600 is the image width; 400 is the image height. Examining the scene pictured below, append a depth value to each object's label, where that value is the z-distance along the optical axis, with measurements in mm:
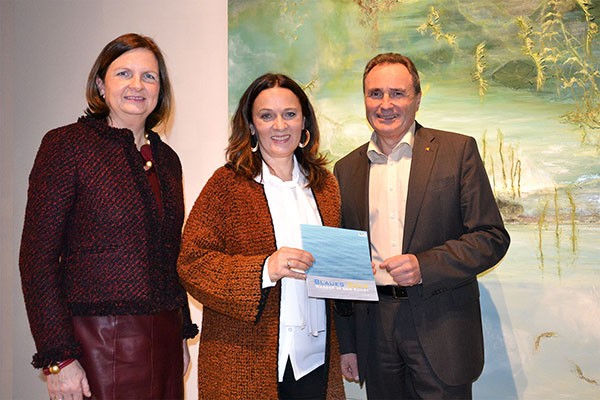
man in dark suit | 2193
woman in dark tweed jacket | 1814
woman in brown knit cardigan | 1898
